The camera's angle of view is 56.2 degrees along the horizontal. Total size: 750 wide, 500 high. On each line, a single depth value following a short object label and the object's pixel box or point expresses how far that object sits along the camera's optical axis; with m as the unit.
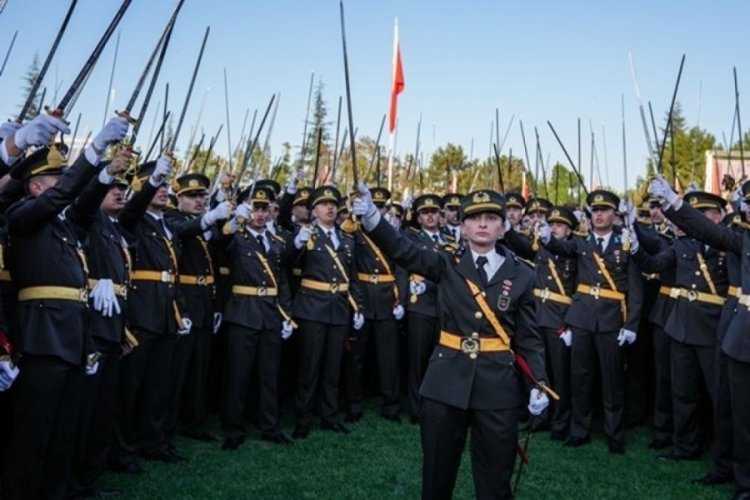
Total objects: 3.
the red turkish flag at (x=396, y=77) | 9.23
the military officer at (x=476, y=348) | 4.28
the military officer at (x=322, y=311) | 7.89
